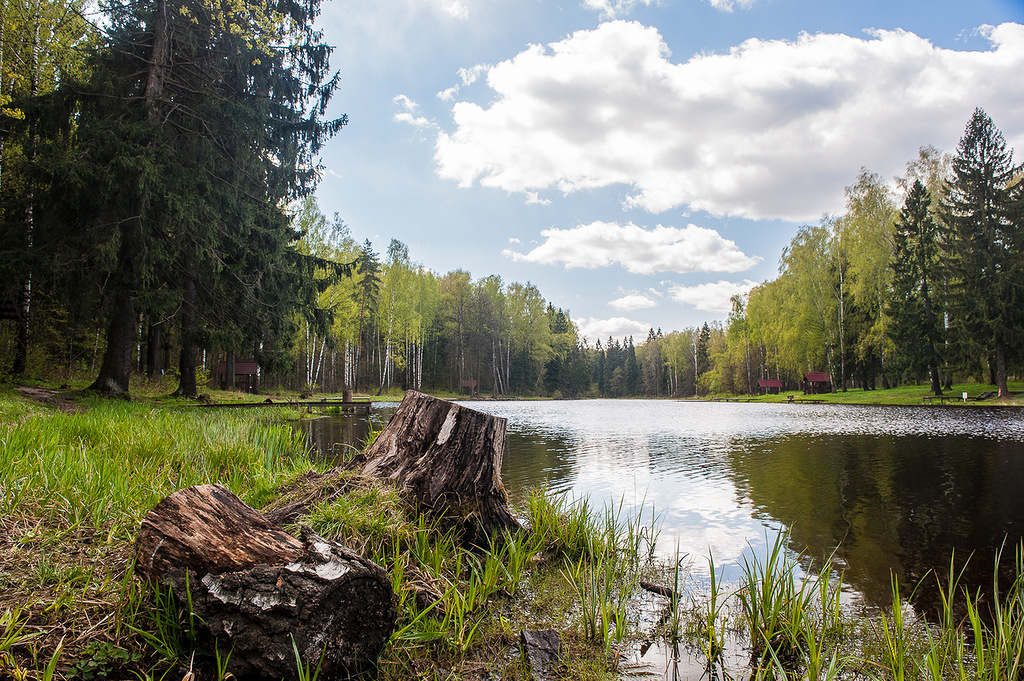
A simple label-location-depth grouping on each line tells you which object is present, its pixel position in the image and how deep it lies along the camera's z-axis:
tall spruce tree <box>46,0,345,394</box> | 11.89
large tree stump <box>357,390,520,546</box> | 3.97
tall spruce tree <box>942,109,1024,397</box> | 28.45
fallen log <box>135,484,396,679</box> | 1.99
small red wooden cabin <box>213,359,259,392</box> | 29.47
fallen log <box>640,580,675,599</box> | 3.77
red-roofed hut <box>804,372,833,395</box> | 48.16
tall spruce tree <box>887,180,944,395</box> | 32.56
